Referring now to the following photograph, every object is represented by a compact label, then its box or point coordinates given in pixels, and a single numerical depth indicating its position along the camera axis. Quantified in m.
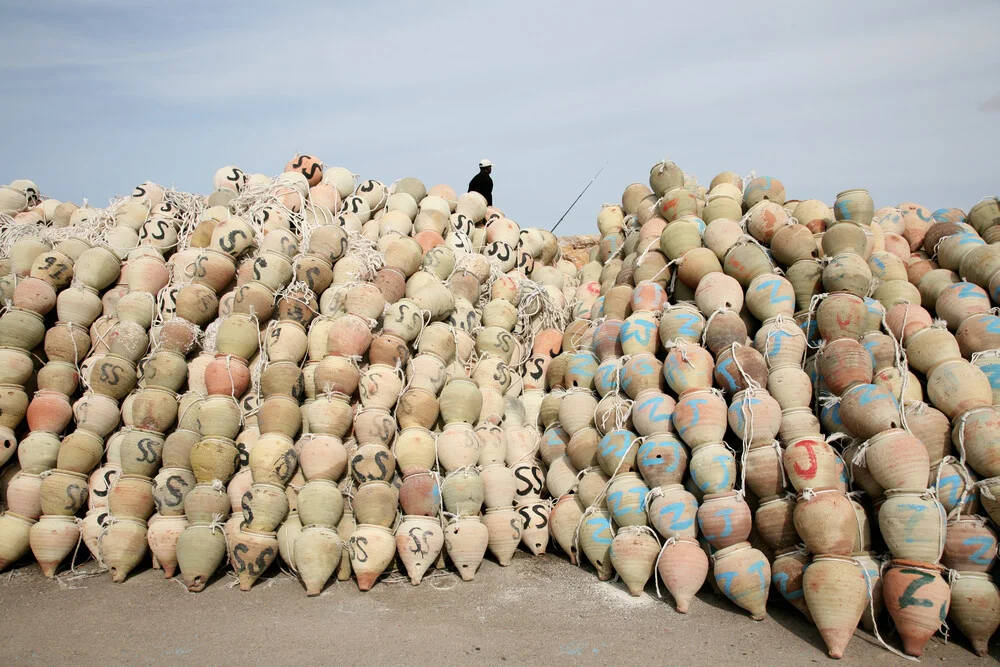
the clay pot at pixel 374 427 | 4.37
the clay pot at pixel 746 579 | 3.57
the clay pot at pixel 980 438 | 3.43
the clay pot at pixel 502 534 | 4.32
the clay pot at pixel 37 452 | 4.50
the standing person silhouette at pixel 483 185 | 7.59
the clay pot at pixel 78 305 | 4.99
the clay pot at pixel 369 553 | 3.98
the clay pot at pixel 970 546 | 3.34
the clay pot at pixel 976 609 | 3.24
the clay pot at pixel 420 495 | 4.17
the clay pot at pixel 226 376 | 4.55
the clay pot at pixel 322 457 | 4.21
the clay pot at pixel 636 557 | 3.86
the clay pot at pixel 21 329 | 4.77
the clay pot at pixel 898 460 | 3.42
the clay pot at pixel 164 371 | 4.64
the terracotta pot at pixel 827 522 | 3.40
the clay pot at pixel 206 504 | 4.14
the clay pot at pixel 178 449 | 4.37
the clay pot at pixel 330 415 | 4.36
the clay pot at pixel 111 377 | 4.70
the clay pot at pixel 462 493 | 4.26
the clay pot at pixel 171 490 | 4.26
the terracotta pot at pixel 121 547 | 4.13
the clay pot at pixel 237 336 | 4.68
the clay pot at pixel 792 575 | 3.52
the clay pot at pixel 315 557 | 3.93
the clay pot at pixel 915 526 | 3.31
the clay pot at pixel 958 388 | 3.68
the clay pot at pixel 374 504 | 4.10
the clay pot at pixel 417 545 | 4.05
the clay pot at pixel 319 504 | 4.07
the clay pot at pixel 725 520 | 3.70
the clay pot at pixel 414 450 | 4.35
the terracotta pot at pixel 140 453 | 4.38
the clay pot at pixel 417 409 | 4.49
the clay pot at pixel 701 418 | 3.95
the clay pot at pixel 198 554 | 3.99
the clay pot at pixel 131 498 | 4.26
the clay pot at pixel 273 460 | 4.20
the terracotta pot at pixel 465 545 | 4.13
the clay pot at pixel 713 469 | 3.81
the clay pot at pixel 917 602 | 3.20
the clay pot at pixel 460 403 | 4.57
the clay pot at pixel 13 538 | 4.27
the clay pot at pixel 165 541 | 4.13
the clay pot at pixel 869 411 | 3.60
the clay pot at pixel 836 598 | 3.26
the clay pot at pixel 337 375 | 4.46
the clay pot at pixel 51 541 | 4.26
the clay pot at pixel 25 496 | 4.40
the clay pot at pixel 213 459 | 4.27
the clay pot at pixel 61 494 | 4.37
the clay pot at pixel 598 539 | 4.12
